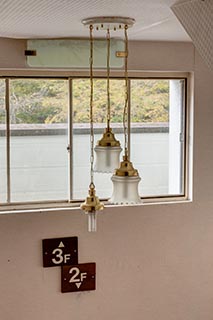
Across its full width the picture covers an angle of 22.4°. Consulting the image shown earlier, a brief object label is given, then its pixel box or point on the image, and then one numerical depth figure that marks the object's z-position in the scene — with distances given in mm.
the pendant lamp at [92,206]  2814
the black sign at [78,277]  3771
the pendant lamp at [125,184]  2678
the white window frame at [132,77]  3715
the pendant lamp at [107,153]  2875
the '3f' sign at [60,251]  3719
